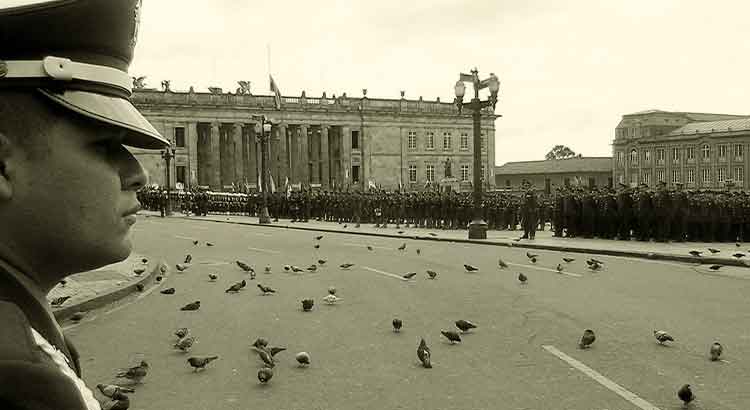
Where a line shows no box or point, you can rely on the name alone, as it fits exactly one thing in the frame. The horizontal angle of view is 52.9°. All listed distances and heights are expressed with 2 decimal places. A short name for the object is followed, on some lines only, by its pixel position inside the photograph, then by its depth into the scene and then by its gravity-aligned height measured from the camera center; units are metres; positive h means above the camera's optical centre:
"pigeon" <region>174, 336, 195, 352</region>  7.40 -1.37
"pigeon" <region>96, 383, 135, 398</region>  4.83 -1.21
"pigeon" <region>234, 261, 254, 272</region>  14.15 -1.18
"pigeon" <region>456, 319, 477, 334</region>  8.16 -1.33
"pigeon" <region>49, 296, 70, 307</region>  9.57 -1.23
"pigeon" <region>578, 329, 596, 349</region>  7.41 -1.35
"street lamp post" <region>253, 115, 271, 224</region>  41.31 +3.26
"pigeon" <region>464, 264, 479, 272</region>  14.38 -1.26
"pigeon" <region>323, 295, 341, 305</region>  10.58 -1.36
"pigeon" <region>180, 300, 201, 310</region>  9.87 -1.33
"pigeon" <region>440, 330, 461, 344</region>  7.69 -1.35
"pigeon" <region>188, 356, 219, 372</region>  6.55 -1.37
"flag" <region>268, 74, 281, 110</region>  62.66 +9.51
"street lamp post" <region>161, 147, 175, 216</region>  54.20 -0.02
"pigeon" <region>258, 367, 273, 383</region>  6.16 -1.40
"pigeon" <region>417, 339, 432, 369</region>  6.71 -1.35
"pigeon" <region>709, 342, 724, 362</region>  6.94 -1.39
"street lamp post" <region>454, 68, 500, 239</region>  24.08 +3.16
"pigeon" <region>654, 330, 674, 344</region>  7.51 -1.36
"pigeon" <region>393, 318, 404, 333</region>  8.33 -1.36
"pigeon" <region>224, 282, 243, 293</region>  11.64 -1.30
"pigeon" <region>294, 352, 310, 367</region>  6.80 -1.40
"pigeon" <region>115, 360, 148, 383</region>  6.11 -1.37
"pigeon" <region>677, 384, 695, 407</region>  5.48 -1.41
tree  166.62 +10.97
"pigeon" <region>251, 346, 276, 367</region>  6.40 -1.32
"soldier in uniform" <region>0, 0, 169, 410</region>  1.39 +0.09
